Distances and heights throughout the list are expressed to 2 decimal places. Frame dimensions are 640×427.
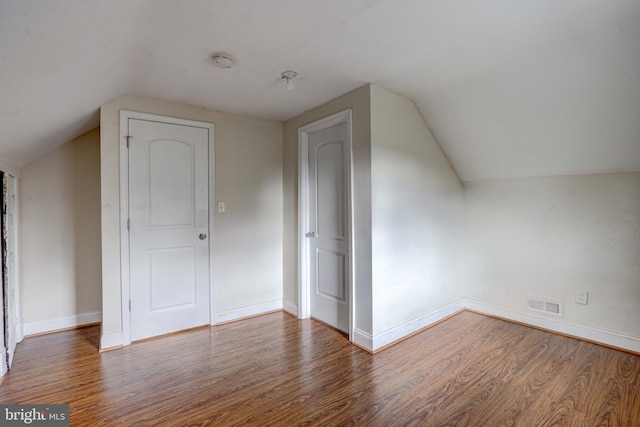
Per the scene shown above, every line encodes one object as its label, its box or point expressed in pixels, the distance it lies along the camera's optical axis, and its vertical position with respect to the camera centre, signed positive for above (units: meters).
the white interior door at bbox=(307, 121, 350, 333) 2.94 -0.10
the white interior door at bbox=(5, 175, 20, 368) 2.35 -0.38
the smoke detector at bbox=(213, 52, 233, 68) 2.05 +1.04
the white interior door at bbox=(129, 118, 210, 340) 2.78 -0.09
